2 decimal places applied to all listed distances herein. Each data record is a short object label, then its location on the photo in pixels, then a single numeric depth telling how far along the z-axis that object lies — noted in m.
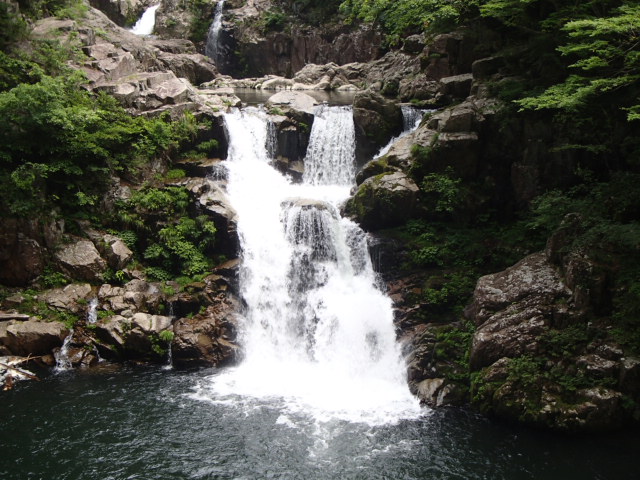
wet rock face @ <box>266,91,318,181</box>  22.23
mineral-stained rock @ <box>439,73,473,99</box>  21.17
